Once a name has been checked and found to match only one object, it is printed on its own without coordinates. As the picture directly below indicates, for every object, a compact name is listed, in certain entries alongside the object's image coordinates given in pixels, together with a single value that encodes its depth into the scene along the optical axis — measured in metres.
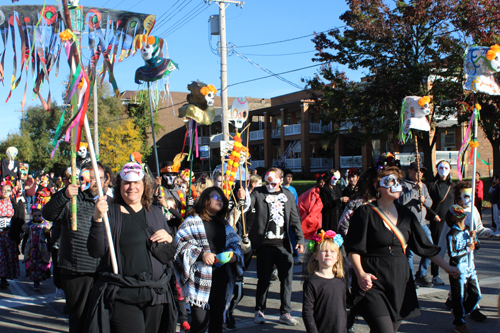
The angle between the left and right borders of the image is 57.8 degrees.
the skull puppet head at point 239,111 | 7.28
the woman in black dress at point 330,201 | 9.10
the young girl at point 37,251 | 7.37
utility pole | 13.84
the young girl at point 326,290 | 3.71
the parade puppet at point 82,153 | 7.23
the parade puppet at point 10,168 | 17.23
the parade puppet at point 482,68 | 5.86
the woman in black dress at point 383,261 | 3.59
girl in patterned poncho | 4.09
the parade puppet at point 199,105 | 6.39
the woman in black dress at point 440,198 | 7.18
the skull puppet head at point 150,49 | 4.65
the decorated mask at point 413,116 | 6.75
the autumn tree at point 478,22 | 13.20
